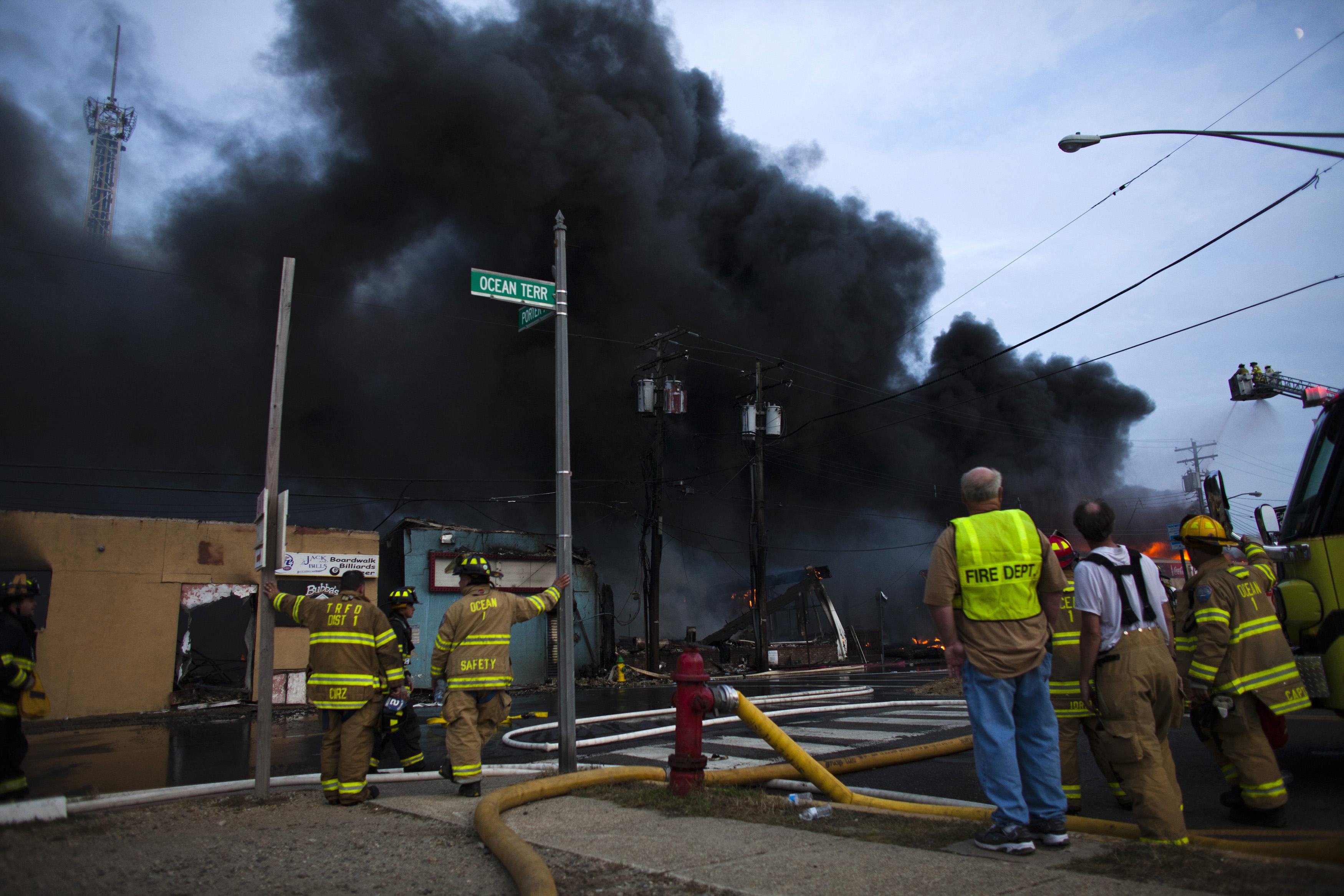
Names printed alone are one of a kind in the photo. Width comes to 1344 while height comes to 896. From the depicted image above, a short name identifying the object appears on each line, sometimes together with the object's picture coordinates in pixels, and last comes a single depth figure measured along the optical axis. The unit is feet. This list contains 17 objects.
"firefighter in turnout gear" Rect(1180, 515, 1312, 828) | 12.00
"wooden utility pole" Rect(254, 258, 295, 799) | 16.12
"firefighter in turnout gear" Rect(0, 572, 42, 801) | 15.42
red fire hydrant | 14.12
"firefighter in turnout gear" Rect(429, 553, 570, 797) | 15.87
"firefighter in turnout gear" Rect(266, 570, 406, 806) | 15.71
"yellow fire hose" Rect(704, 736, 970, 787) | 15.53
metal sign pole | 17.92
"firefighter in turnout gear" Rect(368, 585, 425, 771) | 18.69
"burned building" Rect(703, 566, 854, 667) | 84.53
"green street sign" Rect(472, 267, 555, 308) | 19.93
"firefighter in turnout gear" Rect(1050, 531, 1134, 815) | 13.06
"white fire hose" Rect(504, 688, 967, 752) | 24.02
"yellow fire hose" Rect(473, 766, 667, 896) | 9.12
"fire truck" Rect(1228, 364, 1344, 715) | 13.84
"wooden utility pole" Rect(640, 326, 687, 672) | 74.79
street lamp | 30.58
